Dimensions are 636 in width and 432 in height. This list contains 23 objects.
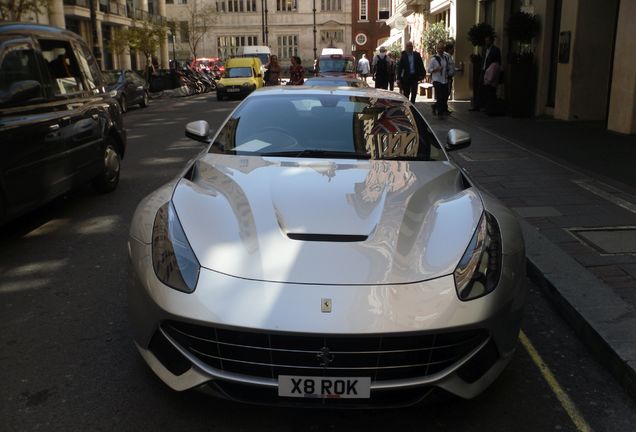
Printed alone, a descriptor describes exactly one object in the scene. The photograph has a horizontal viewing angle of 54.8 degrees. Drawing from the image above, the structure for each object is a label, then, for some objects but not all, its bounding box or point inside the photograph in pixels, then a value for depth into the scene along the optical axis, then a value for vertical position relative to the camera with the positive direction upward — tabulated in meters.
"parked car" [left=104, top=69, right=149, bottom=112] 20.45 -0.76
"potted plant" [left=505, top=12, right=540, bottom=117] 15.25 -0.38
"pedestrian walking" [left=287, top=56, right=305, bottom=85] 20.78 -0.36
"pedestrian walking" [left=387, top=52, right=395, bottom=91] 22.70 -0.56
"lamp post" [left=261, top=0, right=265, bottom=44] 66.39 +4.89
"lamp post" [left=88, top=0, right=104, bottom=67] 25.62 +1.20
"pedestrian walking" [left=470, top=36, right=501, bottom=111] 16.02 -0.39
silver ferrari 2.49 -0.95
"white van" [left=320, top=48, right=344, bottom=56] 37.05 +0.60
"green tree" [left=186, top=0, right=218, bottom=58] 57.24 +4.56
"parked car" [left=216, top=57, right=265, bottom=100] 26.06 -0.67
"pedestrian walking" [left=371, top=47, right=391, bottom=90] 20.11 -0.30
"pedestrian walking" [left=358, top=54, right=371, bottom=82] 27.61 -0.31
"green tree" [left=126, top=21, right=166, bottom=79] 29.84 +1.22
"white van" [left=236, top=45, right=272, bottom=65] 46.81 +0.74
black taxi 5.22 -0.51
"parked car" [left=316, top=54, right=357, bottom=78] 22.84 -0.24
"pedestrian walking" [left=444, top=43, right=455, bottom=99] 16.01 -0.21
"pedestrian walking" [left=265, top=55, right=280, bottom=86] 22.44 -0.37
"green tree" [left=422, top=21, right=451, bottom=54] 24.12 +0.90
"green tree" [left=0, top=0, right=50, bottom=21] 17.39 +1.65
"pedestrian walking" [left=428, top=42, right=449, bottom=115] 15.44 -0.46
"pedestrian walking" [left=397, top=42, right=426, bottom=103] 16.44 -0.29
